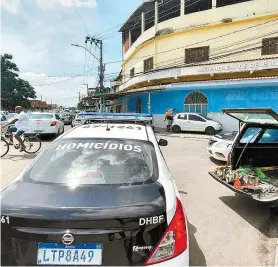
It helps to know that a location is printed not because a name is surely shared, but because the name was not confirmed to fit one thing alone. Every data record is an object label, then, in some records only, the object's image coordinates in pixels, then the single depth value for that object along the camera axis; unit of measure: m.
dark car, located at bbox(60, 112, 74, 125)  32.88
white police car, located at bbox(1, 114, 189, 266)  2.13
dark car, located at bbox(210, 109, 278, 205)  4.80
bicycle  10.12
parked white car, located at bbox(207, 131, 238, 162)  9.23
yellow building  20.61
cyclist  10.01
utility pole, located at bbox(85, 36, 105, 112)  29.91
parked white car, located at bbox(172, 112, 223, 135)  20.05
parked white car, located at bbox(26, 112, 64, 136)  14.43
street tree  42.13
